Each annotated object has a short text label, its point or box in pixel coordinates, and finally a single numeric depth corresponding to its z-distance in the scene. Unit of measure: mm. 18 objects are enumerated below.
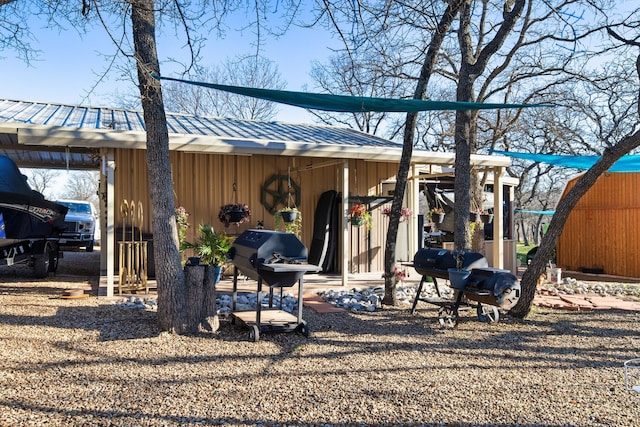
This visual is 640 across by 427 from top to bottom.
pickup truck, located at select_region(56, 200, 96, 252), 15562
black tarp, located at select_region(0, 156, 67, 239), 8273
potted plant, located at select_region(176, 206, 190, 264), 8742
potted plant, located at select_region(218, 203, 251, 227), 9297
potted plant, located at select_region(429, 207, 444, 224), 10483
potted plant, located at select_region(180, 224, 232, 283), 8109
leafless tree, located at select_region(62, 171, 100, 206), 43812
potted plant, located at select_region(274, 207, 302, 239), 9188
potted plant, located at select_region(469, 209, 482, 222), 10250
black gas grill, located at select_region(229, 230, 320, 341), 5387
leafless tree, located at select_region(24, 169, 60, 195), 38494
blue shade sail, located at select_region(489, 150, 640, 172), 9961
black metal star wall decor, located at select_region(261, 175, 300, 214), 10344
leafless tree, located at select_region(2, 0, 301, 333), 5492
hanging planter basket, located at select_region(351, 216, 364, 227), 9172
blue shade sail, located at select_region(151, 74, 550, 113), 5457
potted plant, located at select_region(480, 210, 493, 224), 10472
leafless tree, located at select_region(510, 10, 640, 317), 6359
